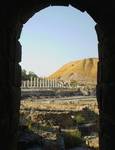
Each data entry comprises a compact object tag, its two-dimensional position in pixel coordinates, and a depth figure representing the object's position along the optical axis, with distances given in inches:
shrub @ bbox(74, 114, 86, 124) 733.2
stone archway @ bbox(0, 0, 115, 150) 214.4
